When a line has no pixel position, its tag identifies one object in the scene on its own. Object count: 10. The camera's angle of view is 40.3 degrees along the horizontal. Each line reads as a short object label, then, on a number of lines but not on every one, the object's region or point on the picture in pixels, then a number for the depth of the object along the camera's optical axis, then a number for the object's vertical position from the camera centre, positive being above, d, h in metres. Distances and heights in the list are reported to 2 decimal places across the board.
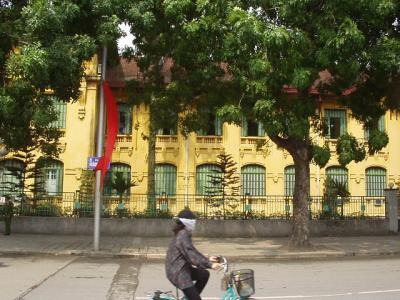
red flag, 16.81 +2.35
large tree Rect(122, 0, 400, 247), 13.83 +3.95
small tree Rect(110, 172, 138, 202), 24.94 +0.82
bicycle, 5.85 -0.88
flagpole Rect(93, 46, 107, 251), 16.78 +1.57
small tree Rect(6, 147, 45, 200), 23.84 +1.22
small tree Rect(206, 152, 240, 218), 22.85 +0.66
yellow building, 30.30 +2.62
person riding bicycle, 5.90 -0.64
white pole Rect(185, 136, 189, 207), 30.78 +2.04
